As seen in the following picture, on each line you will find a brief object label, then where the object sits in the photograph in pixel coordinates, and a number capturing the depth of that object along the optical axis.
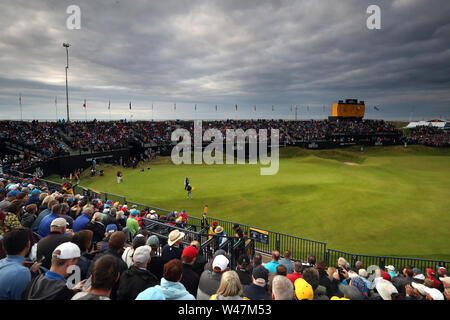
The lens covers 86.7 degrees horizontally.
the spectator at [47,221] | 6.77
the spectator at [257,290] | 4.44
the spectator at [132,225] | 9.12
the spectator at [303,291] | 4.61
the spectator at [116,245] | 4.92
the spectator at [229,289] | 3.38
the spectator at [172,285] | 3.43
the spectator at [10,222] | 6.30
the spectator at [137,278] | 3.70
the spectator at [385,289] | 5.27
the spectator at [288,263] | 7.53
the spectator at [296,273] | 5.64
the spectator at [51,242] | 4.75
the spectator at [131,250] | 5.23
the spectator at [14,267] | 3.44
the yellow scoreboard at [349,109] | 85.56
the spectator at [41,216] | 7.49
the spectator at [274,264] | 7.18
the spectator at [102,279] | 3.07
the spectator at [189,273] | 4.50
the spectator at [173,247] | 5.95
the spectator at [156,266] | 5.07
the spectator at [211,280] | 4.30
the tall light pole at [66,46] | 44.37
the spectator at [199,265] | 5.49
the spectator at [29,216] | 7.58
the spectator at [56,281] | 3.20
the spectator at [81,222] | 7.19
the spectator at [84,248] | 4.67
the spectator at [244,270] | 5.03
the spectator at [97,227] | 6.79
